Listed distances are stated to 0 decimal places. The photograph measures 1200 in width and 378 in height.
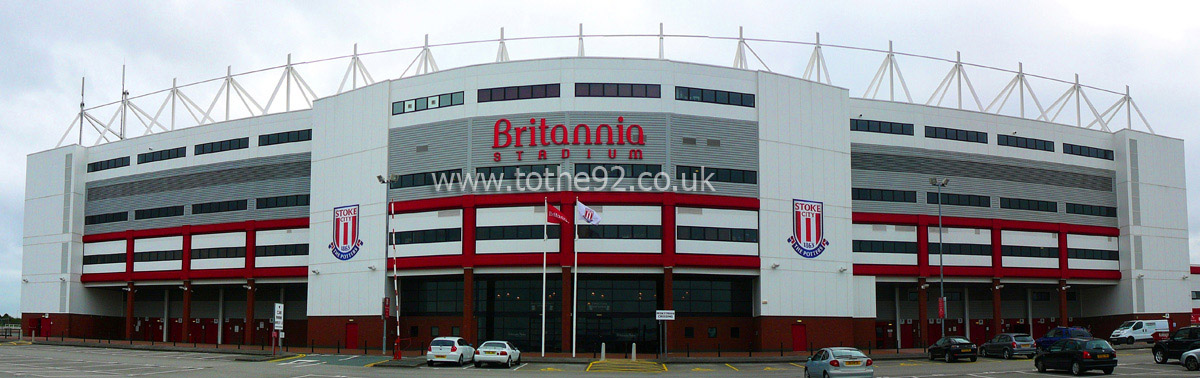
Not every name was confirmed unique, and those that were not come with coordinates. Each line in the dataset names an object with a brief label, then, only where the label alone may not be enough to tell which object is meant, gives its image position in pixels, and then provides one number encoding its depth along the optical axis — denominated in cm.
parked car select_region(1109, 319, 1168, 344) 6688
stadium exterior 6222
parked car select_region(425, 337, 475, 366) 4709
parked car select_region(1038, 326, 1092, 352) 5731
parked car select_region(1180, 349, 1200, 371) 4025
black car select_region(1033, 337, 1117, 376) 3866
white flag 5512
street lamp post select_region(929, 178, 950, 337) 5803
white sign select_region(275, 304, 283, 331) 5384
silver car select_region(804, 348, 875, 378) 3512
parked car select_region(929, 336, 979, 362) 5069
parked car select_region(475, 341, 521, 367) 4688
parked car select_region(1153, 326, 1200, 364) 4297
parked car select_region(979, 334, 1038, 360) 5272
